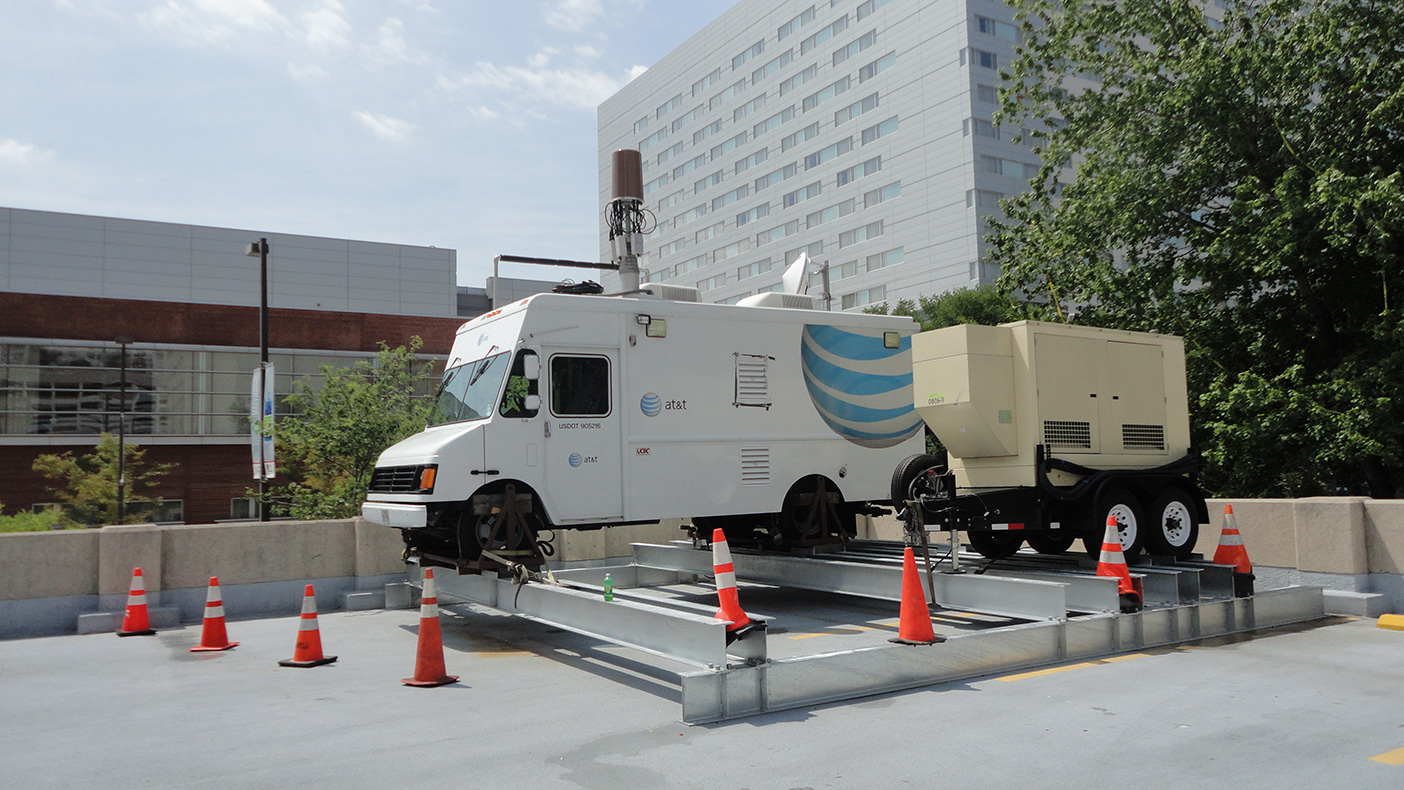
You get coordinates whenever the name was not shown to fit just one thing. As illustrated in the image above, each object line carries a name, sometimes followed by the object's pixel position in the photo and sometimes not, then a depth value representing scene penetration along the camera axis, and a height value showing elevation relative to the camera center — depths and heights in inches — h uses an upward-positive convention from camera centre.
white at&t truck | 386.9 +18.3
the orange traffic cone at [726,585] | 254.1 -31.9
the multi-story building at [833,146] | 2751.0 +1107.8
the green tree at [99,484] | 1227.9 -7.2
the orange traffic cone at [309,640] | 330.3 -57.7
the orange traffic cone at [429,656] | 293.4 -57.1
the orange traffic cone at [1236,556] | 363.3 -39.2
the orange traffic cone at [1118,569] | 326.3 -38.2
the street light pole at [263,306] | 733.9 +135.6
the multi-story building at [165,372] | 1332.4 +150.6
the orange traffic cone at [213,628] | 366.0 -58.7
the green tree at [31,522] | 647.1 -29.5
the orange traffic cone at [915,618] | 288.7 -47.3
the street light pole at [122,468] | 1129.8 +11.9
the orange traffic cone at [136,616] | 406.3 -58.8
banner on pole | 705.6 +40.2
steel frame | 251.0 -53.5
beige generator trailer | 382.9 +7.4
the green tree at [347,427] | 666.8 +32.5
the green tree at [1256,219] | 571.2 +157.9
